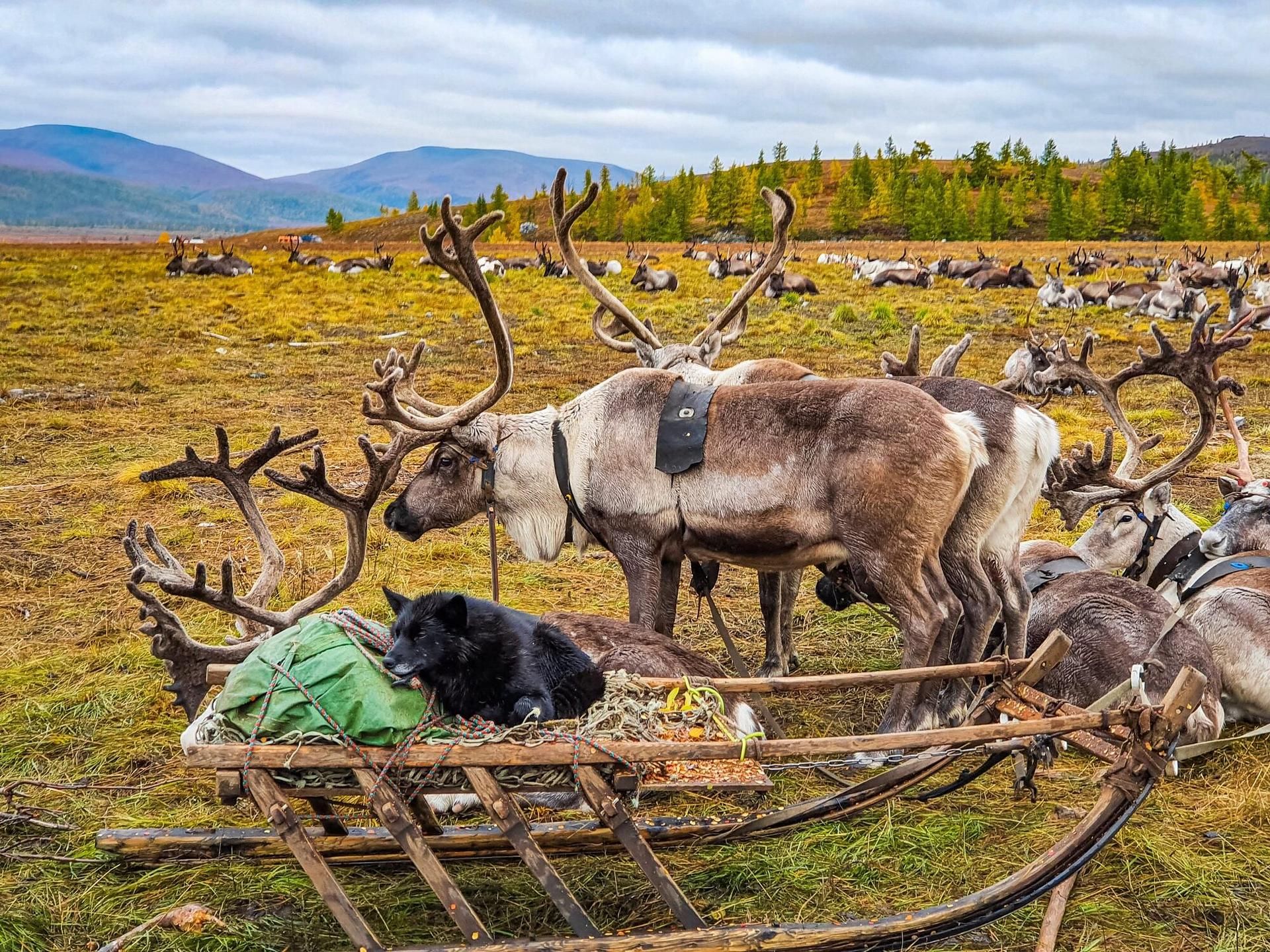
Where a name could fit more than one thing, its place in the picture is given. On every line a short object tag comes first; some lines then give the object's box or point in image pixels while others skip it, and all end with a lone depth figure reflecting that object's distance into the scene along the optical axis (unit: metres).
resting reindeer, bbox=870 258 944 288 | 29.22
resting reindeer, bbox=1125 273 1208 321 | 21.89
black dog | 3.57
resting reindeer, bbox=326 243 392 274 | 33.16
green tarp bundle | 3.39
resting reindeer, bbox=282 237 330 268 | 35.97
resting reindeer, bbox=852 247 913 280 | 30.86
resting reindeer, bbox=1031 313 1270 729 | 5.53
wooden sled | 3.32
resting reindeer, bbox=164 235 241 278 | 31.12
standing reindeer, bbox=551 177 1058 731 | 5.44
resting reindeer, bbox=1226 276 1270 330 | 19.23
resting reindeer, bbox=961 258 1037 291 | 28.59
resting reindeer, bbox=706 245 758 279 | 31.62
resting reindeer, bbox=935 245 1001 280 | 31.89
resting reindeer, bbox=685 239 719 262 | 40.22
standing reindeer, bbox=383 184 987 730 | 5.01
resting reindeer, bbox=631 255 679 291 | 28.23
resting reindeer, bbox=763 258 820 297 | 26.09
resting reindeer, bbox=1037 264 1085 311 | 24.41
